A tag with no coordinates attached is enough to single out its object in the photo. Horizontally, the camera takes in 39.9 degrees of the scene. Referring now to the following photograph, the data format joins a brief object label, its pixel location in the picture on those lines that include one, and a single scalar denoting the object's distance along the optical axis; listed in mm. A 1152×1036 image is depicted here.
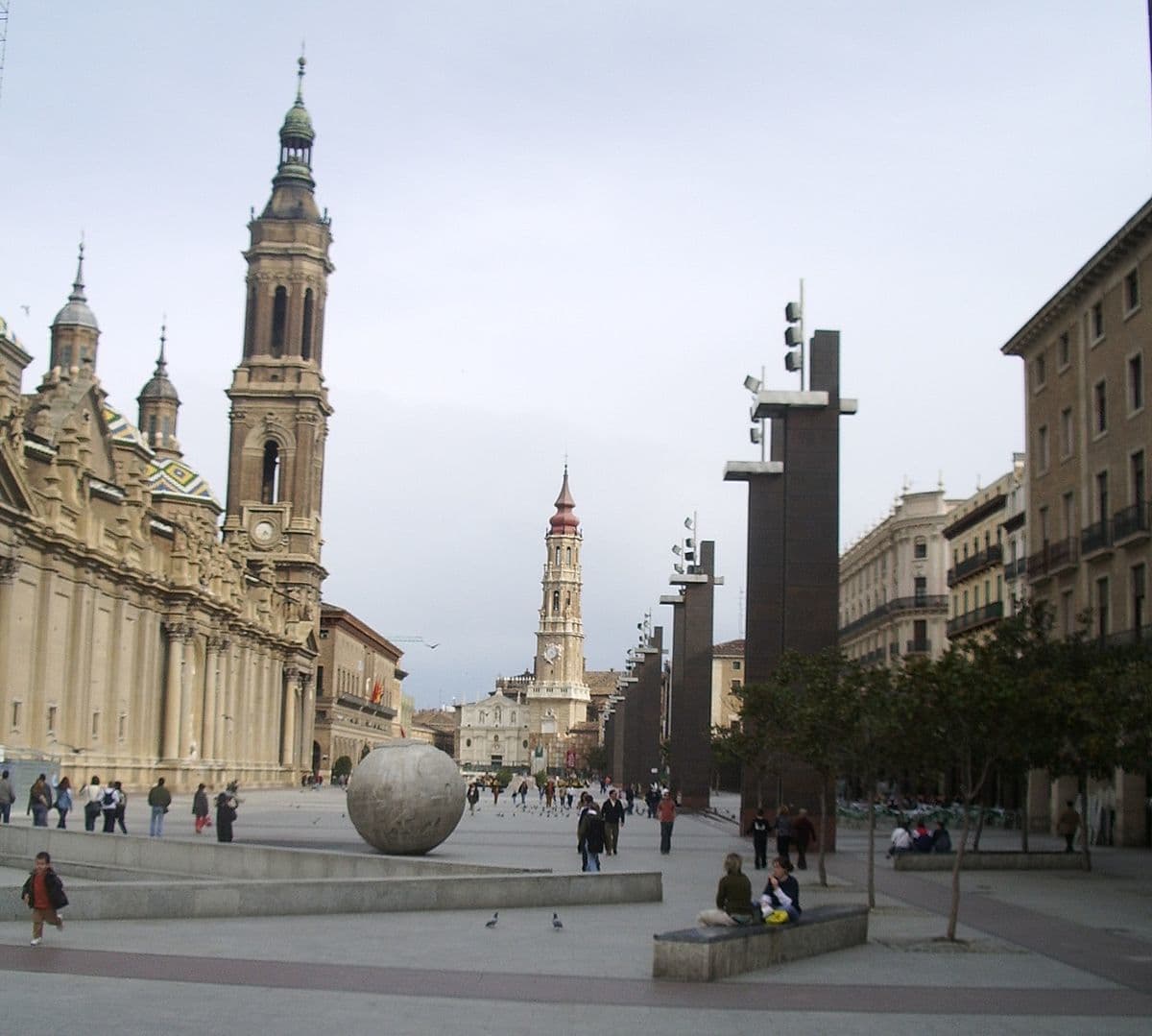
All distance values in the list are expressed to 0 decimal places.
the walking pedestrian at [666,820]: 33938
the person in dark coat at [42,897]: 16625
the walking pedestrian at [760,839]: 29516
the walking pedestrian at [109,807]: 33125
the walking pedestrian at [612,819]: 33594
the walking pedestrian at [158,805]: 34938
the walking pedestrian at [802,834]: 29672
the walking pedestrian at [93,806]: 33094
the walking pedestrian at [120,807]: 33531
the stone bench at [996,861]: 31906
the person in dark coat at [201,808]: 36438
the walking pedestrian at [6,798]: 33219
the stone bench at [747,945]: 15164
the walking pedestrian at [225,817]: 30781
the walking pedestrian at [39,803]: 33938
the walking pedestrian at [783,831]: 28391
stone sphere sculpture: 27578
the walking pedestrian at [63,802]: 35438
